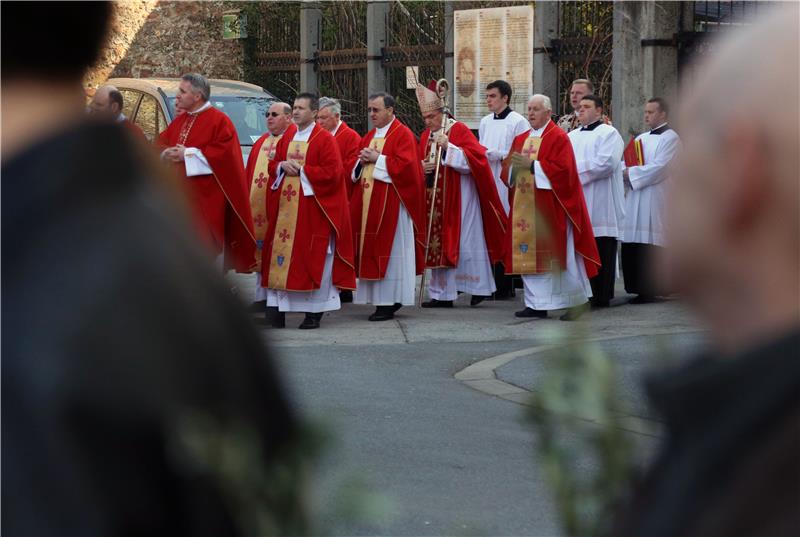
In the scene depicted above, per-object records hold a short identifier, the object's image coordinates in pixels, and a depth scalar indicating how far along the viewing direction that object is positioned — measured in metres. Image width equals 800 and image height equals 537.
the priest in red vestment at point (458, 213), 11.65
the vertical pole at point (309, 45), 18.05
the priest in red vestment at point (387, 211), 10.99
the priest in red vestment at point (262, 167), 11.12
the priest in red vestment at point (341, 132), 11.68
